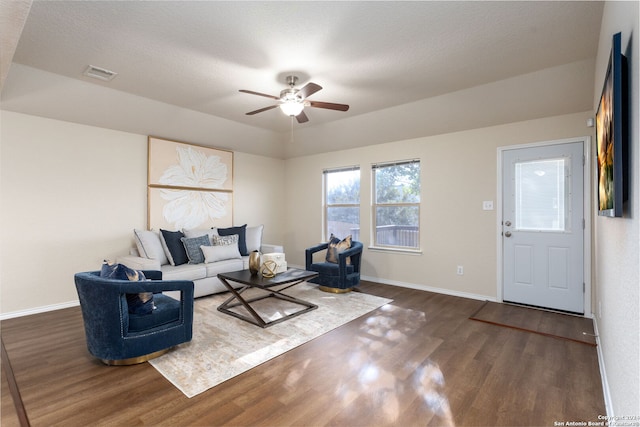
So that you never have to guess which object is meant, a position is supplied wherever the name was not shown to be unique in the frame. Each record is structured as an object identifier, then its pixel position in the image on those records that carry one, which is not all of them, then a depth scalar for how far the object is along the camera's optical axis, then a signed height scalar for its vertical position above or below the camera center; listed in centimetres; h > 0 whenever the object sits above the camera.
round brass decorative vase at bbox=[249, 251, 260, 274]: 391 -62
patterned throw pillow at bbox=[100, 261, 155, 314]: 256 -67
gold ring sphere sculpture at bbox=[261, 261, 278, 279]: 374 -66
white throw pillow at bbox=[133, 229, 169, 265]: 431 -44
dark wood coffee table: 346 -81
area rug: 243 -123
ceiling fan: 321 +119
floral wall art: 488 +48
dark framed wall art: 135 +38
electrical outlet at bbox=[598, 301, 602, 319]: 277 -86
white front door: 375 -14
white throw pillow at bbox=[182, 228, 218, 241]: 483 -30
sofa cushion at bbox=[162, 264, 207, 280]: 405 -78
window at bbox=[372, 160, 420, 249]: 518 +18
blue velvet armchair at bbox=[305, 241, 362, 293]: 463 -88
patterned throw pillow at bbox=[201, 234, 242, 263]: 465 -54
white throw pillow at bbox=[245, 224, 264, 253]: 554 -43
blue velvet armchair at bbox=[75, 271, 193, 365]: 240 -89
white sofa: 402 -73
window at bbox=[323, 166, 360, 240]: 593 +26
